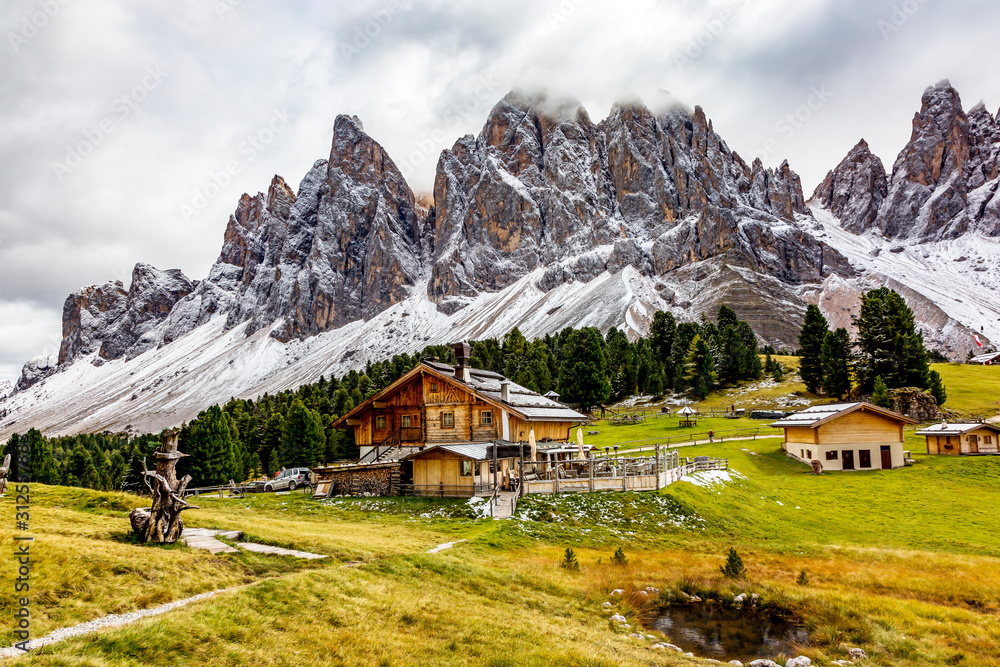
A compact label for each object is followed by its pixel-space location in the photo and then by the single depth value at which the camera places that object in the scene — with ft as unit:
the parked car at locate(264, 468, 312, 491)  158.40
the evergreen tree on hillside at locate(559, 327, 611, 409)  286.46
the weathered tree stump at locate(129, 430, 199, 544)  51.98
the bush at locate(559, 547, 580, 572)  68.72
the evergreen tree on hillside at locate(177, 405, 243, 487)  196.54
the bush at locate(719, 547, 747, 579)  67.41
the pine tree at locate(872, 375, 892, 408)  217.36
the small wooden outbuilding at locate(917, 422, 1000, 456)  164.14
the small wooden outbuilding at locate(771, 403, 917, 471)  161.48
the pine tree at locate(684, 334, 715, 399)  291.58
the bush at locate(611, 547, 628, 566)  73.51
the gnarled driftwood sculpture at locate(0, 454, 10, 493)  73.36
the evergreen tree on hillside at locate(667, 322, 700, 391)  303.07
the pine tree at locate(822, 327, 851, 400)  251.60
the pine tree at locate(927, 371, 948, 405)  225.35
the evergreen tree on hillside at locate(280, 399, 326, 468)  219.41
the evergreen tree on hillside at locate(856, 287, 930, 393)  242.58
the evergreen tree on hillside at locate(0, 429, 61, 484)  208.03
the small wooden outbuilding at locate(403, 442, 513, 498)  116.88
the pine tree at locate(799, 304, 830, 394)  268.62
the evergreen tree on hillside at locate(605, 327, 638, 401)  311.06
